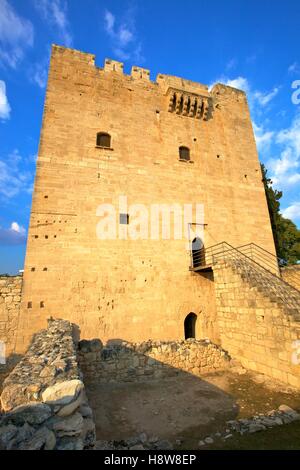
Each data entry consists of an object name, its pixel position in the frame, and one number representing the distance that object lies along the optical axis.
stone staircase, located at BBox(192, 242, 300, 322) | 7.02
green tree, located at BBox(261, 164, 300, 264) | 18.56
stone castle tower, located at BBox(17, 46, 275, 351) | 9.00
